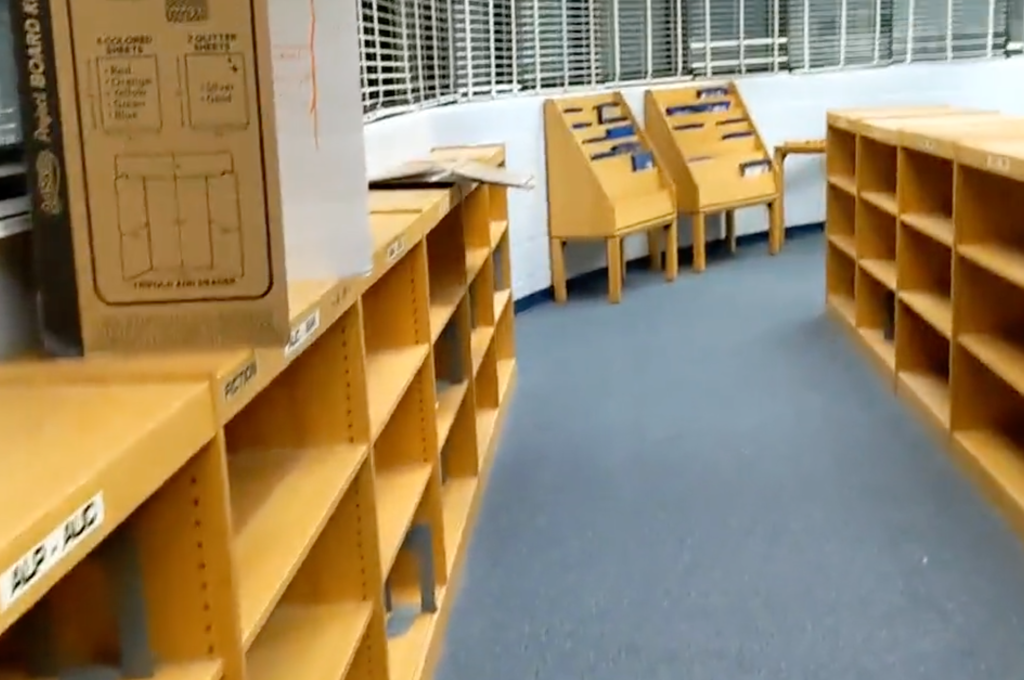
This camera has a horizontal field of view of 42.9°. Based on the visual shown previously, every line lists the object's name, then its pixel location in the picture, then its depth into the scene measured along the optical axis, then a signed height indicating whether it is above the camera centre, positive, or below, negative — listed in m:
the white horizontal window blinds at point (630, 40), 4.89 +0.22
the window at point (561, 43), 6.78 +0.23
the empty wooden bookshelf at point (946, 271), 3.69 -0.69
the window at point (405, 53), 4.30 +0.14
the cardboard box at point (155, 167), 1.44 -0.07
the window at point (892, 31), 8.67 +0.27
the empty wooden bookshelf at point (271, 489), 1.18 -0.54
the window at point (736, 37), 8.22 +0.26
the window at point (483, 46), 5.80 +0.20
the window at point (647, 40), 7.66 +0.25
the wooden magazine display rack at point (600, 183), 6.59 -0.51
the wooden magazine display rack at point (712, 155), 7.42 -0.43
